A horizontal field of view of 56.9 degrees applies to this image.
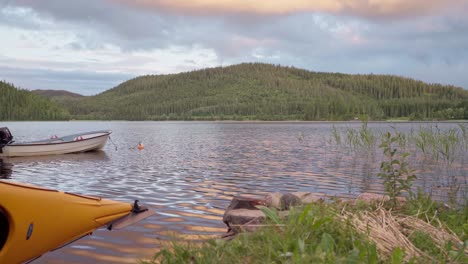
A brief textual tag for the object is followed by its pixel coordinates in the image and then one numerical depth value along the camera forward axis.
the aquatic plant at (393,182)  8.05
